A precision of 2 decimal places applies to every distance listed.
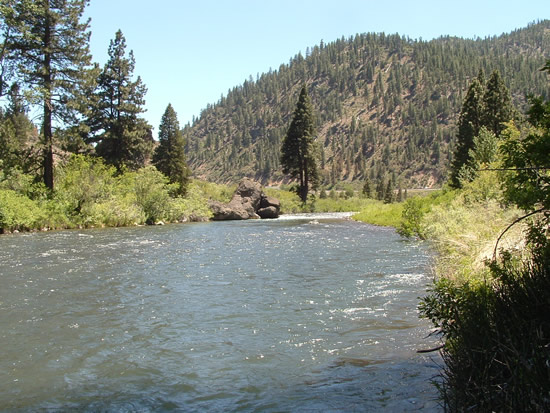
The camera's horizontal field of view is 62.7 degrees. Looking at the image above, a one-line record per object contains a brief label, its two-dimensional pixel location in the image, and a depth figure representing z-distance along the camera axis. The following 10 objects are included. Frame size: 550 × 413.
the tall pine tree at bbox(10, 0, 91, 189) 29.58
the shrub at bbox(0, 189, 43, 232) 24.61
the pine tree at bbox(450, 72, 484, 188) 44.59
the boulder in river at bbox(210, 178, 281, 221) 46.69
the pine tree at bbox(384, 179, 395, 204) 88.39
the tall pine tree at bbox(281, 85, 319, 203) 59.97
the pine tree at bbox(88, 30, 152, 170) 44.28
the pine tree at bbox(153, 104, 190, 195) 50.66
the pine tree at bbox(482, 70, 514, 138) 45.50
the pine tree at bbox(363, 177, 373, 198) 90.01
